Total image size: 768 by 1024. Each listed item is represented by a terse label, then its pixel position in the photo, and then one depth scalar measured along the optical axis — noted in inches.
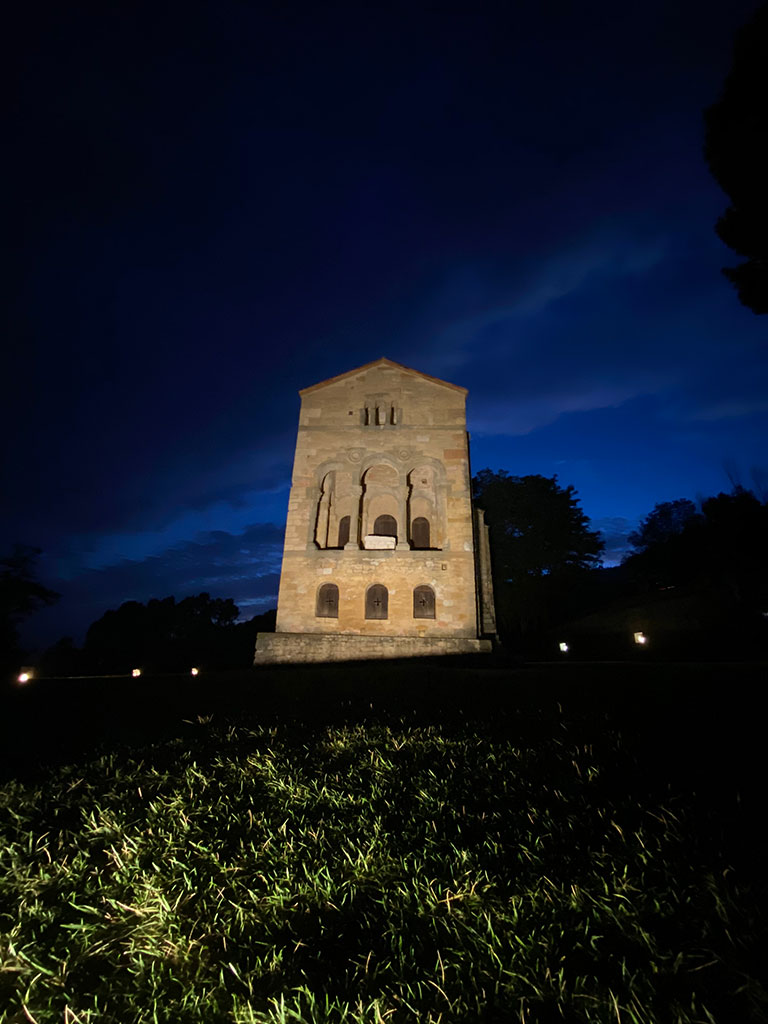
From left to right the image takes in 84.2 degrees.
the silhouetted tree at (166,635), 1585.9
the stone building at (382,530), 655.1
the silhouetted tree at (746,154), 376.2
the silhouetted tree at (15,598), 1184.6
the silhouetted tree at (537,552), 1234.6
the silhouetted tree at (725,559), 795.4
